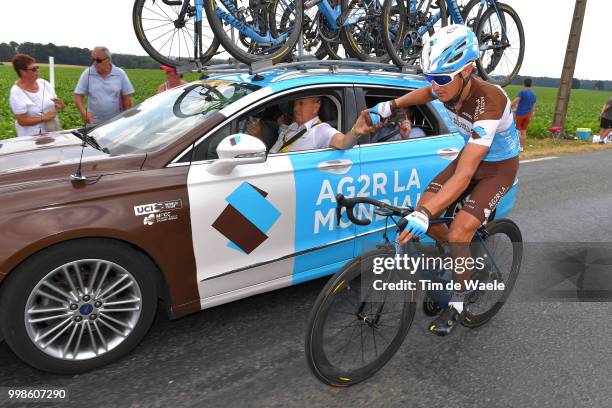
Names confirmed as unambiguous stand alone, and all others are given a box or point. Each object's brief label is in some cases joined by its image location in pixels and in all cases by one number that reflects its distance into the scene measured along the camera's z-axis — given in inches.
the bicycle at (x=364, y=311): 97.3
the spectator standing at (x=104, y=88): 220.7
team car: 98.0
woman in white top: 200.7
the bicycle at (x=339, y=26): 196.9
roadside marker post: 262.4
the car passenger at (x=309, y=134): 138.4
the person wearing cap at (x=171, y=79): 217.2
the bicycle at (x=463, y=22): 215.5
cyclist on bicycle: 102.3
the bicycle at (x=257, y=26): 163.6
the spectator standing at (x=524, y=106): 515.3
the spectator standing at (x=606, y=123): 603.8
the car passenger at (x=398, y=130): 156.9
